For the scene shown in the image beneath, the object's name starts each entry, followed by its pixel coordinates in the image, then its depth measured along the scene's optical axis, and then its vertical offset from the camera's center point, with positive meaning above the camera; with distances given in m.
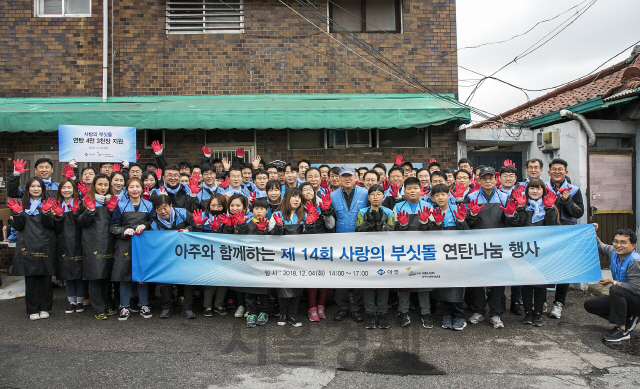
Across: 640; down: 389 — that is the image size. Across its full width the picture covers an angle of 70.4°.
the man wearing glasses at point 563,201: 5.77 -0.06
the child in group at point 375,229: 5.30 -0.37
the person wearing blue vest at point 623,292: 4.91 -1.06
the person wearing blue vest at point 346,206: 5.68 -0.09
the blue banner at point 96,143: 7.23 +0.94
